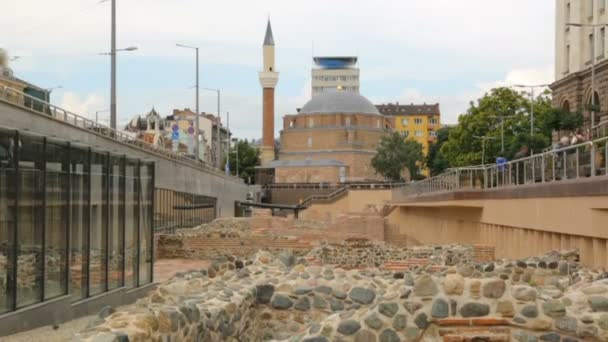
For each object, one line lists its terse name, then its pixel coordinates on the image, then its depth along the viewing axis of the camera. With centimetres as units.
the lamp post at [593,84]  4744
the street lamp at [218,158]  8356
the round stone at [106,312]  1009
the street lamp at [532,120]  6110
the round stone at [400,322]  838
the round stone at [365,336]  838
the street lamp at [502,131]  6400
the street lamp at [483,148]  6769
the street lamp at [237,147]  12900
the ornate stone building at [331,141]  12950
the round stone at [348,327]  838
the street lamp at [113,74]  3747
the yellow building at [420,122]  17475
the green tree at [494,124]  6662
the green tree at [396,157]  12850
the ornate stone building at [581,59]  5238
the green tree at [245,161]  13975
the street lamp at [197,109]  6550
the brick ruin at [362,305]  830
